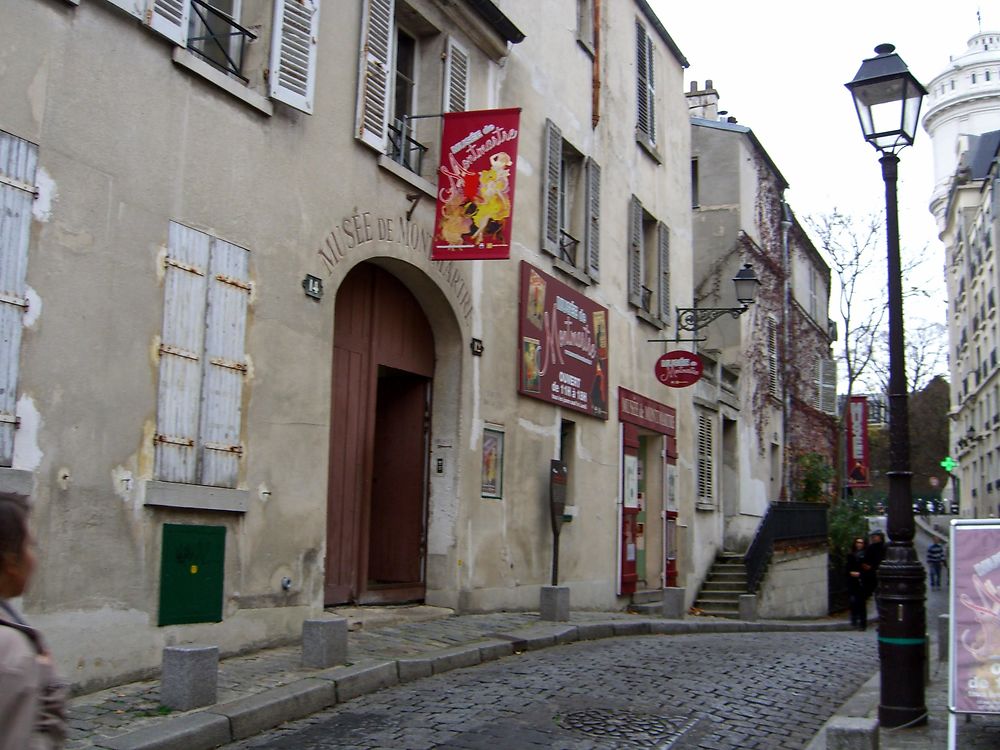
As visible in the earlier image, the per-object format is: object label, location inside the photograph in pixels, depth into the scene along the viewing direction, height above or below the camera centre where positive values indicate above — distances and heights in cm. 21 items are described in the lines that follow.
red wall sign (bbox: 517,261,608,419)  1363 +255
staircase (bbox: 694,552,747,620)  1975 -103
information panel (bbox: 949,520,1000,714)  584 -44
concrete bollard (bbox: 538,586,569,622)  1166 -81
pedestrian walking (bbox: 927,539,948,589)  3145 -69
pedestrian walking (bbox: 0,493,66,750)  232 -33
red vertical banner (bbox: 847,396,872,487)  3219 +291
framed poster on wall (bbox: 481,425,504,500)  1256 +80
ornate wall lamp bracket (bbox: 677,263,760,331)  1609 +377
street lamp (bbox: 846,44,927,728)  678 +29
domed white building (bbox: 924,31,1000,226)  7025 +2919
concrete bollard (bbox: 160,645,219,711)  641 -93
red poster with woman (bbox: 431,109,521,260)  1058 +348
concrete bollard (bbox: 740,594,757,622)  1742 -119
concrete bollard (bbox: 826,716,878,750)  540 -102
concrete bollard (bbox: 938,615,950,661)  963 -91
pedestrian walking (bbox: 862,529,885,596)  1817 -32
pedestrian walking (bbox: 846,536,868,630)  1823 -81
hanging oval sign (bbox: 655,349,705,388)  1641 +256
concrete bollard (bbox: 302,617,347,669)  781 -86
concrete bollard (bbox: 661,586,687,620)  1505 -99
